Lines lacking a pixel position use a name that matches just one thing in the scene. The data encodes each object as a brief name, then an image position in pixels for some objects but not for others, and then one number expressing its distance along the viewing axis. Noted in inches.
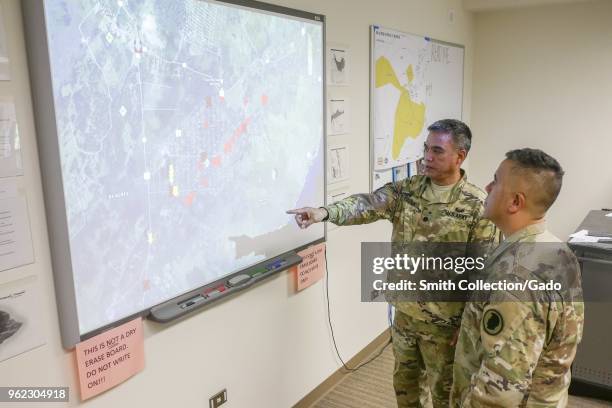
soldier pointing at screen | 76.4
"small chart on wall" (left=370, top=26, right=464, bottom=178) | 112.5
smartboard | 52.2
